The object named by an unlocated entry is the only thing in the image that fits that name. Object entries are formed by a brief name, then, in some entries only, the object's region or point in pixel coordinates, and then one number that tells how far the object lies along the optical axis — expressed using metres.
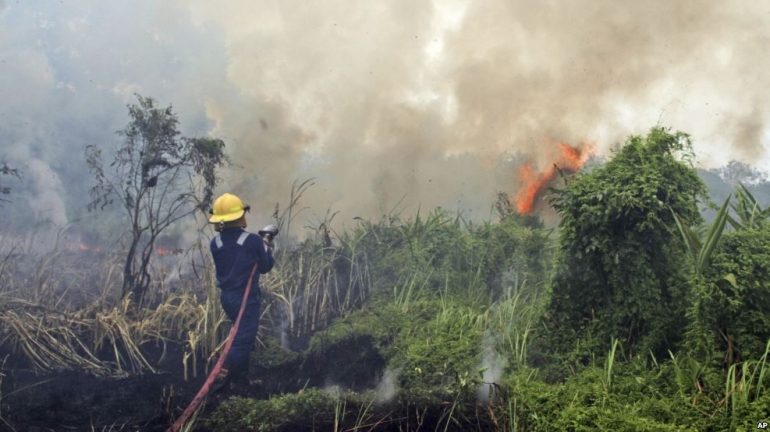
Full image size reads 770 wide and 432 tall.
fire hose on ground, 5.11
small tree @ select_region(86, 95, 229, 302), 8.66
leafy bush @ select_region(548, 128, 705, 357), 5.38
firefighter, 6.97
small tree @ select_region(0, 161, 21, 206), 8.98
